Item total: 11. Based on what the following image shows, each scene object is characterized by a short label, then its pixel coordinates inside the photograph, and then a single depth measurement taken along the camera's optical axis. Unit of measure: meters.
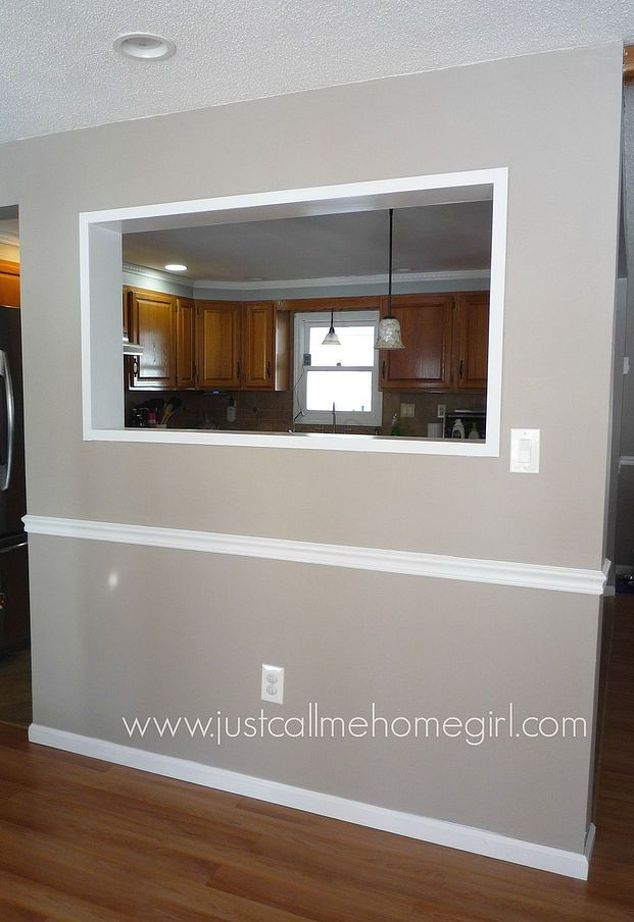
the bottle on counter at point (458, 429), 5.38
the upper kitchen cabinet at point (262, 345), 6.02
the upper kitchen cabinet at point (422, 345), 5.48
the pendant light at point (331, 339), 5.36
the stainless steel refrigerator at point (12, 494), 3.63
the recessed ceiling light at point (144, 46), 1.95
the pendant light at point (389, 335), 4.23
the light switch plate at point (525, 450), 2.12
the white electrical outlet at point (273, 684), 2.51
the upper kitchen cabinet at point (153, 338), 5.36
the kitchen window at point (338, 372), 6.05
